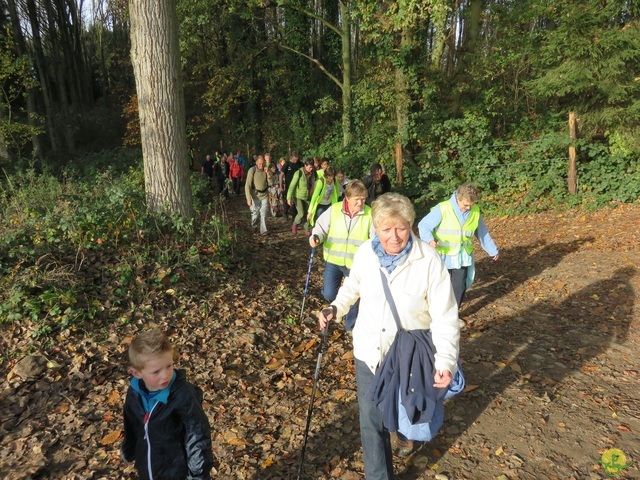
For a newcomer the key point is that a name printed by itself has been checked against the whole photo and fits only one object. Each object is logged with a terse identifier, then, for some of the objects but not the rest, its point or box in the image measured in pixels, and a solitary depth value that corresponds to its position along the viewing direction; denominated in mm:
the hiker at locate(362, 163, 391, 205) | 11195
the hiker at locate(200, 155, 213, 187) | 18891
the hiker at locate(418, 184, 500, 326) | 5504
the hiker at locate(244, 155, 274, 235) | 10594
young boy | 2344
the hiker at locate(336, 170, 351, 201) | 10933
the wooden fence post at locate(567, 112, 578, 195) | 11773
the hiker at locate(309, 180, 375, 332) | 4984
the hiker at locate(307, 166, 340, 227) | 9047
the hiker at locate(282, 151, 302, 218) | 12488
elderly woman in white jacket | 2680
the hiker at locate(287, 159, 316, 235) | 10492
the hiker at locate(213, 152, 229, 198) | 17797
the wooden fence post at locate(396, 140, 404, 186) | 14484
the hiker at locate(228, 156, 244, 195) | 17500
